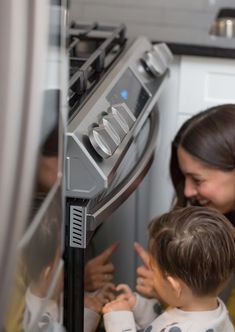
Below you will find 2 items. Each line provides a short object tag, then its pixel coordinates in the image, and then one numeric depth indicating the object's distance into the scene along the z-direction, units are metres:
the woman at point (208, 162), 1.98
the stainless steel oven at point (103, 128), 1.55
